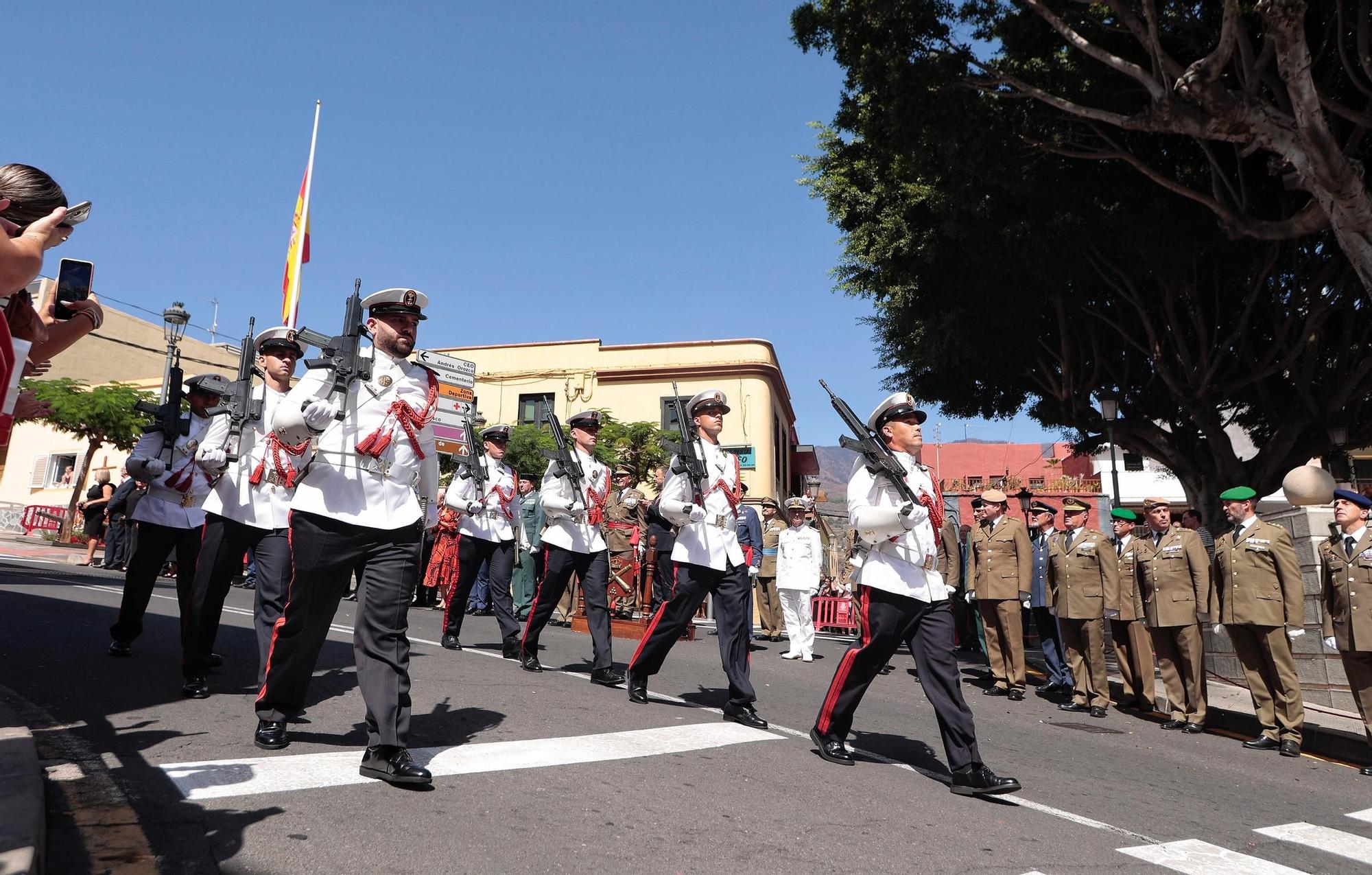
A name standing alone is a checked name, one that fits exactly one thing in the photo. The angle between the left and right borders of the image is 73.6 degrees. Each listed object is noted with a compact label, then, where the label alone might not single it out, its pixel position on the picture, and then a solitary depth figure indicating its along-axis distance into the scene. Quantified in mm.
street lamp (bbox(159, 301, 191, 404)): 20453
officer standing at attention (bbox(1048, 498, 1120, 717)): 8883
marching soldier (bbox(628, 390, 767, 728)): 6270
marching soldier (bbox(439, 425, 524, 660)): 8906
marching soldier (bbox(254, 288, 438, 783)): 4082
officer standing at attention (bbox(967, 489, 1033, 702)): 9406
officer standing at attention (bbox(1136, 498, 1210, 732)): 8188
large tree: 12547
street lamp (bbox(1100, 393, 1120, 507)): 17188
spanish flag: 18266
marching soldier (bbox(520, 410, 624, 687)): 7625
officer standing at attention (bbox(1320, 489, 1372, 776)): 6910
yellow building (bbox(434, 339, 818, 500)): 38281
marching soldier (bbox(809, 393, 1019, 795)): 4992
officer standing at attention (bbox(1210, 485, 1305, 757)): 7387
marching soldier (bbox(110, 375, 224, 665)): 6262
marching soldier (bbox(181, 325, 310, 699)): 5551
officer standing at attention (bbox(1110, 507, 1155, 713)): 8945
